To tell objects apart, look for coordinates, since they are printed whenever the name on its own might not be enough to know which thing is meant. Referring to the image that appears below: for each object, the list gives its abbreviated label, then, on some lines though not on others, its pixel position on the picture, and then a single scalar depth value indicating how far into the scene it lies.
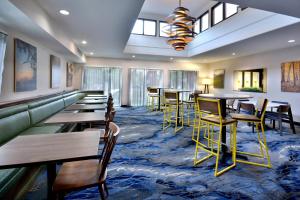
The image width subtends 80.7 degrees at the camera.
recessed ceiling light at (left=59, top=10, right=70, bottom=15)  3.31
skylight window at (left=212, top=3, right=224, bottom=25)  6.41
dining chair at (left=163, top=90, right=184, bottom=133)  4.76
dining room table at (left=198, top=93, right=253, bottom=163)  2.56
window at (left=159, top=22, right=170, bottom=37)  8.23
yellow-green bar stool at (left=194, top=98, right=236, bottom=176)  2.37
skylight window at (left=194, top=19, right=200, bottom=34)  7.90
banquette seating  1.59
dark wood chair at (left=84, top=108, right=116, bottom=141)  2.23
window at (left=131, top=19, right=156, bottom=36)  8.01
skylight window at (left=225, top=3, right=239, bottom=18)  5.64
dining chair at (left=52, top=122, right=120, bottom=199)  1.35
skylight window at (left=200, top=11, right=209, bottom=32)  7.32
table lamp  9.58
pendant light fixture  4.54
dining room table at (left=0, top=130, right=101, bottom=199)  1.18
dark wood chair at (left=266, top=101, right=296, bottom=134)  4.49
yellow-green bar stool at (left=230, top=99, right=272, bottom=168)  2.57
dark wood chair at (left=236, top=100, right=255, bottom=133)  4.52
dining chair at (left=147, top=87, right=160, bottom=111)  7.73
